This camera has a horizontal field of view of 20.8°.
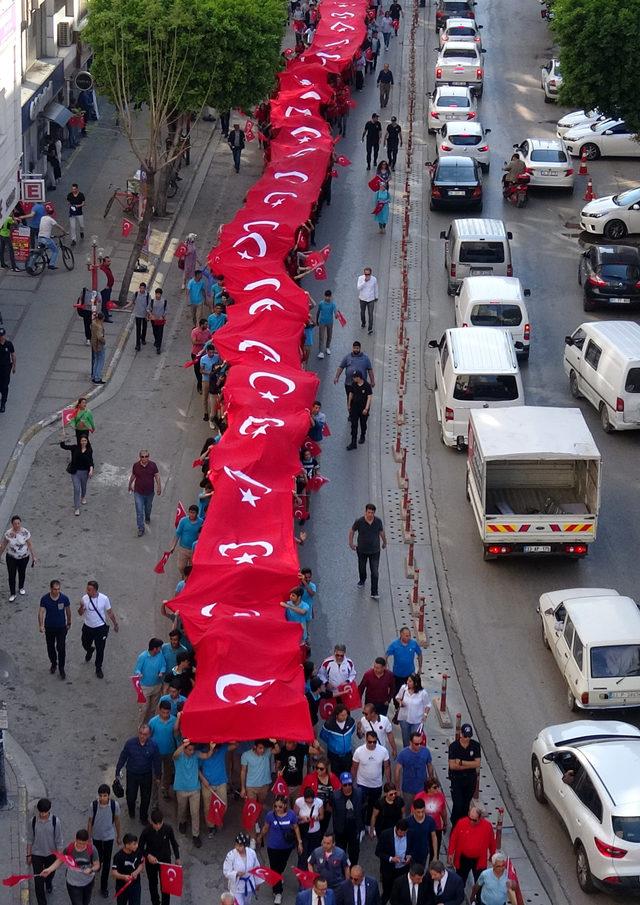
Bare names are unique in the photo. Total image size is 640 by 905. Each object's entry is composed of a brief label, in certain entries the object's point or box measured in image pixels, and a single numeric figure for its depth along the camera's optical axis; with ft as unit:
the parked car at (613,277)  122.93
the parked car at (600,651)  75.51
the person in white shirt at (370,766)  66.08
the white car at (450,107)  162.09
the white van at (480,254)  124.26
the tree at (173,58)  130.52
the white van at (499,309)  113.29
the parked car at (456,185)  141.79
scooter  145.18
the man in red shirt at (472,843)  61.82
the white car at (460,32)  190.08
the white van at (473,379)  100.53
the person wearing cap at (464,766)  66.85
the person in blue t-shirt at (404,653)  73.05
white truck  87.71
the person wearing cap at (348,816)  64.13
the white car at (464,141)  151.53
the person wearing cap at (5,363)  101.88
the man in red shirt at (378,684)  71.15
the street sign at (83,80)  155.63
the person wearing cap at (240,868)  59.47
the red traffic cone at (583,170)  155.29
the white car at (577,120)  162.91
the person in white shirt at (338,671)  71.50
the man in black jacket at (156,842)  60.44
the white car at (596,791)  62.95
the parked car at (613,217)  138.00
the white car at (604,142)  159.63
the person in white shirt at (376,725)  67.87
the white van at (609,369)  103.04
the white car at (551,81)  175.83
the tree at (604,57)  140.15
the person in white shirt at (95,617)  76.18
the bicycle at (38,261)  125.39
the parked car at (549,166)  147.23
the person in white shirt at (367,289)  115.65
